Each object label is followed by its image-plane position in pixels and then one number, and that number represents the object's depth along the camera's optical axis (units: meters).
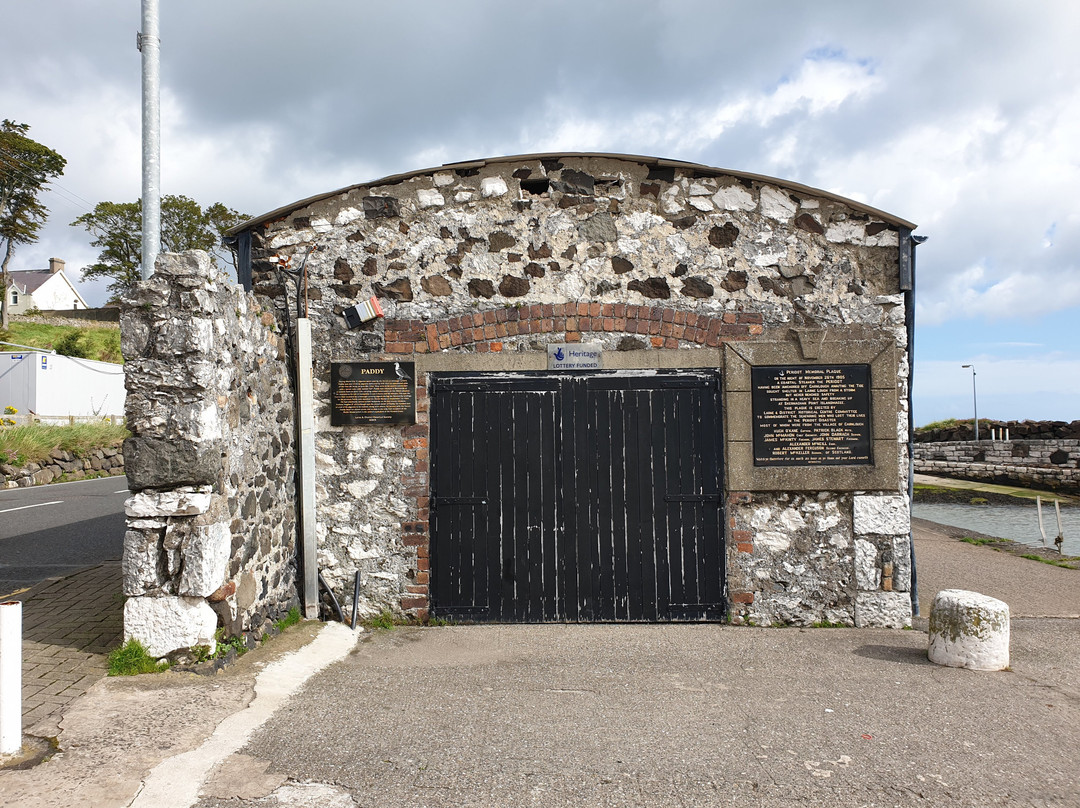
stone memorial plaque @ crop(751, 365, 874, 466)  5.53
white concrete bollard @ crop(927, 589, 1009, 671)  4.57
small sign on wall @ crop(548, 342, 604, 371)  5.56
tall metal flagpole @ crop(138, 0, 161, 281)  5.91
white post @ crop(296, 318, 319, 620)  5.46
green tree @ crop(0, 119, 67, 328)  32.19
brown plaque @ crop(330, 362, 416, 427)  5.55
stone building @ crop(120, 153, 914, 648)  5.52
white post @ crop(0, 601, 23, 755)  3.06
